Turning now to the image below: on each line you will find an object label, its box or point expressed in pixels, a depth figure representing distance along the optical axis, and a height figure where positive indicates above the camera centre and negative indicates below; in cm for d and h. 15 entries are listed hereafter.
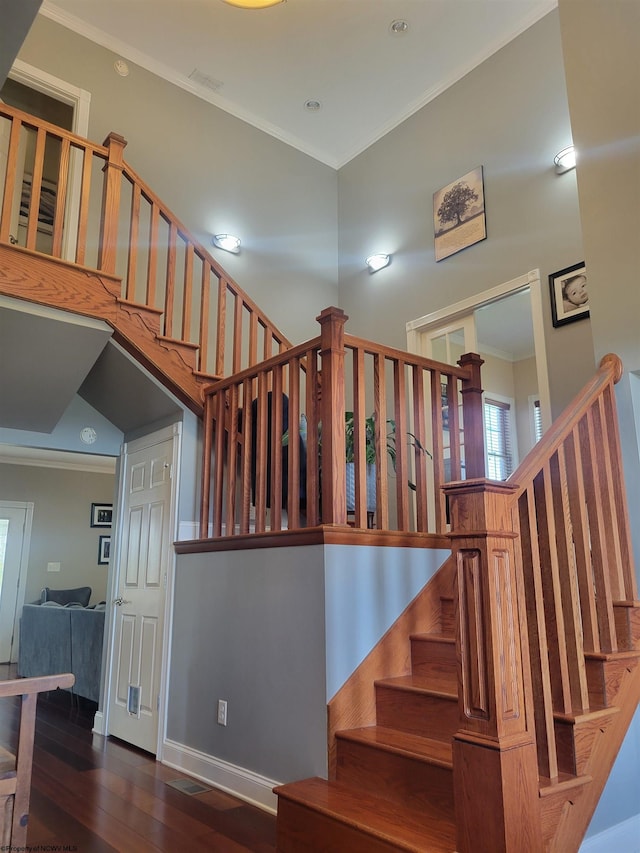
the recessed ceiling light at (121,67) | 511 +408
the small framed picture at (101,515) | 908 +76
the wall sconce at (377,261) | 566 +278
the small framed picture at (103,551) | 909 +24
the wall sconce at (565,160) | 416 +272
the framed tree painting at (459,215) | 483 +279
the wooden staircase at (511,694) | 164 -41
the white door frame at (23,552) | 820 +21
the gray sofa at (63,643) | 505 -68
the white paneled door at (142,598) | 366 -19
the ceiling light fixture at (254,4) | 405 +366
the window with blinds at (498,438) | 677 +144
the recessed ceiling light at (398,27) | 484 +418
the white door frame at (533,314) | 418 +197
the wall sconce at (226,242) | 549 +286
